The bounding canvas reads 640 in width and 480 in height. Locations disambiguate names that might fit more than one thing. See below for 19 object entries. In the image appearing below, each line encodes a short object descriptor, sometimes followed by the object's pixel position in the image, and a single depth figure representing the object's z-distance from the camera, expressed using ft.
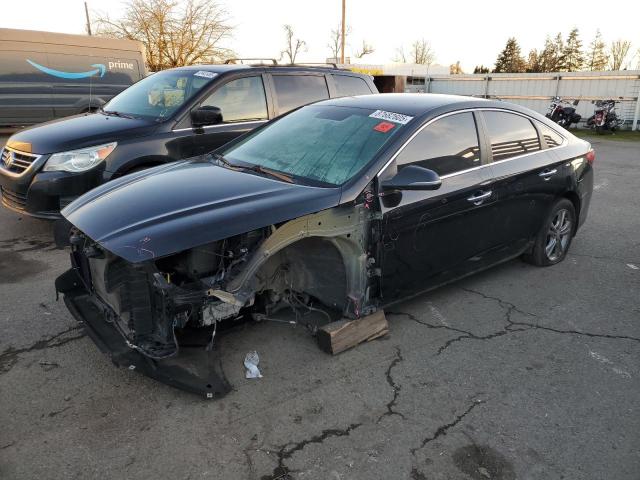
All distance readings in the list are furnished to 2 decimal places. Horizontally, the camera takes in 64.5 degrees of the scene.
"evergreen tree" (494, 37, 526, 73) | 222.89
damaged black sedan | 9.14
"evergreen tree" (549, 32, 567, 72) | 205.07
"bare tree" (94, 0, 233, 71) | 96.73
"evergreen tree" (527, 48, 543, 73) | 205.20
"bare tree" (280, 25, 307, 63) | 158.40
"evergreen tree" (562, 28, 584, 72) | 206.18
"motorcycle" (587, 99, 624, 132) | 60.13
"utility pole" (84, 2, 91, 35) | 102.55
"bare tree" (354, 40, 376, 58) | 191.21
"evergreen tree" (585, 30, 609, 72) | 176.96
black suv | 16.33
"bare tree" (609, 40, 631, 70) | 160.80
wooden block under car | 11.09
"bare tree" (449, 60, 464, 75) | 213.13
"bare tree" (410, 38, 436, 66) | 221.66
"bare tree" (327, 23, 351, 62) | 161.48
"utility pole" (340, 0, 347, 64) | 103.75
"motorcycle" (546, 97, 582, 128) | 63.52
